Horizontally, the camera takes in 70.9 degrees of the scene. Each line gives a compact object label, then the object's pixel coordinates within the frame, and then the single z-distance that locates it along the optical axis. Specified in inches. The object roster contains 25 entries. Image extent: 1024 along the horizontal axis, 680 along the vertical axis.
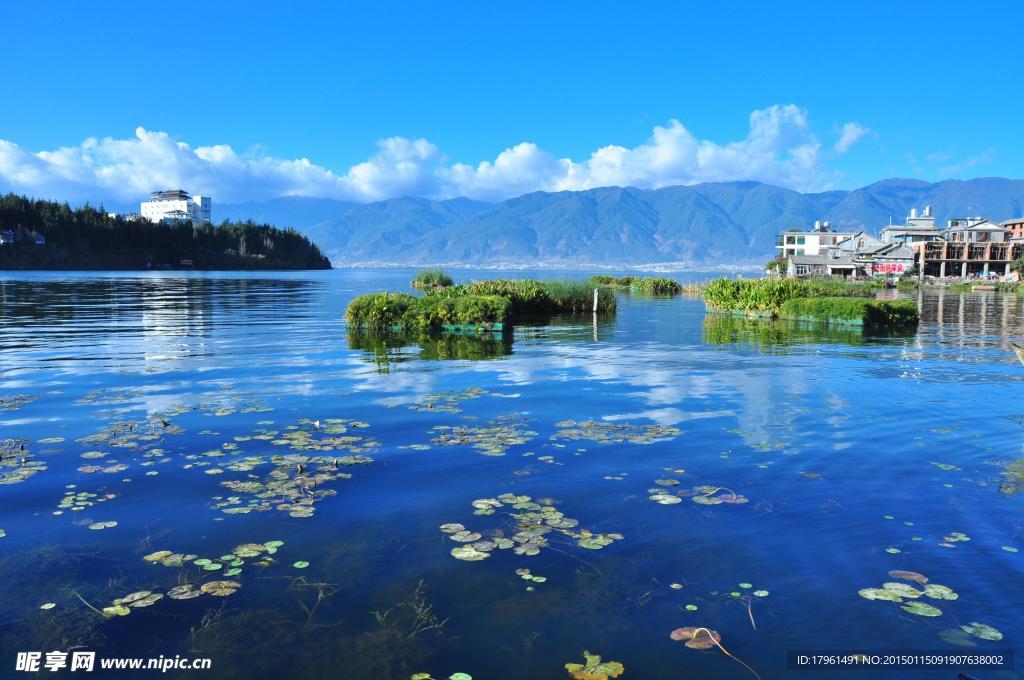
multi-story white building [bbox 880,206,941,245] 6555.1
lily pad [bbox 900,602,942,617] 303.7
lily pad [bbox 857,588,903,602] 317.1
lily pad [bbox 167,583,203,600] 314.5
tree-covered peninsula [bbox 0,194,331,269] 6820.9
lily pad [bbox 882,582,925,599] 318.9
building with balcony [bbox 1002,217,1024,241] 6171.3
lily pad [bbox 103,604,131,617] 300.2
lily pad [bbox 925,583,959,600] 316.2
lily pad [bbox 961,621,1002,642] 287.4
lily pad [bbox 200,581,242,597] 319.9
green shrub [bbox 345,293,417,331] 1583.4
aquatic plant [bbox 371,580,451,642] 293.1
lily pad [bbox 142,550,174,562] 353.4
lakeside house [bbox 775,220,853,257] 7613.2
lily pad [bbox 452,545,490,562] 358.9
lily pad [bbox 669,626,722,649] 284.1
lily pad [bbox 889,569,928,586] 331.9
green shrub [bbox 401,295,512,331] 1576.0
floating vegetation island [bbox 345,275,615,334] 1581.0
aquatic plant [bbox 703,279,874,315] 2126.0
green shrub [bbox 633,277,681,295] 3961.6
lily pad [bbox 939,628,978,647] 283.6
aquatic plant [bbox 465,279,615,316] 2175.2
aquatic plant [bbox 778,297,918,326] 1755.7
